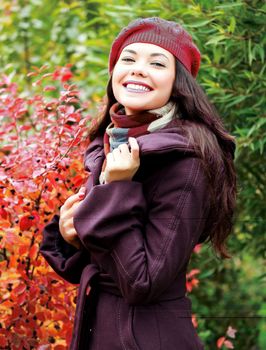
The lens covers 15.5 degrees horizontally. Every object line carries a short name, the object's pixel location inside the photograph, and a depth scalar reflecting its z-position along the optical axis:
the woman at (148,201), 1.65
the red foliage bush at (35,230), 1.98
